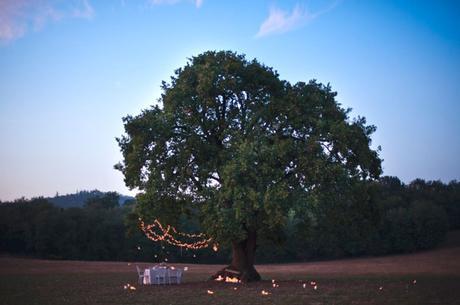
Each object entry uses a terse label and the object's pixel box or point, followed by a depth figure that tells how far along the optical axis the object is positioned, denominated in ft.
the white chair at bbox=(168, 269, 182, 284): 102.32
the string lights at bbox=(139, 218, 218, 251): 103.65
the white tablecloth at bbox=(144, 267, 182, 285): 100.22
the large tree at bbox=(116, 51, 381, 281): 88.02
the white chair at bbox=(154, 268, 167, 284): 100.63
